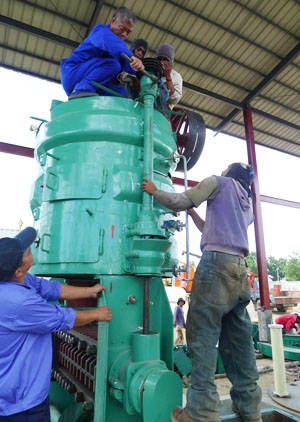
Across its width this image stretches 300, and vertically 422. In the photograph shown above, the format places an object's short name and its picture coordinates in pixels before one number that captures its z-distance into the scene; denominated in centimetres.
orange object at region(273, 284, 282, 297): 2266
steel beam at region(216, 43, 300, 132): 762
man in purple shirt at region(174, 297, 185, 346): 838
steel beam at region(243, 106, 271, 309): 833
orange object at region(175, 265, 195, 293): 1729
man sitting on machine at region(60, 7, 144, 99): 253
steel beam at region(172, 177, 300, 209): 818
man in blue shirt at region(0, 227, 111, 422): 163
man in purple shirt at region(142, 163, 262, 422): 194
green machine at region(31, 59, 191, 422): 196
